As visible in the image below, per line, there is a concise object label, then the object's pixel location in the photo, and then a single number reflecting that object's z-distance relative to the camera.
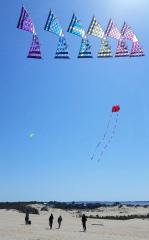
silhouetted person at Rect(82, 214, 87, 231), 16.79
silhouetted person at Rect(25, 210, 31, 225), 18.64
